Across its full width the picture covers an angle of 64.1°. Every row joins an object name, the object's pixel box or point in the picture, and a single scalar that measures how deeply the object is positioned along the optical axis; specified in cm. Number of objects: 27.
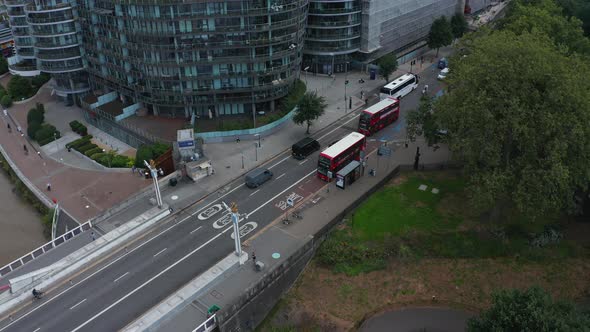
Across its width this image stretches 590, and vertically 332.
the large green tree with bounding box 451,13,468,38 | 10975
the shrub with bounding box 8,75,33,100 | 9525
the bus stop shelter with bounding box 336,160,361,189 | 5869
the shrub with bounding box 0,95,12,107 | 9194
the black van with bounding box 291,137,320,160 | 6675
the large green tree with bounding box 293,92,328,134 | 7106
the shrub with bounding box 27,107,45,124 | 8169
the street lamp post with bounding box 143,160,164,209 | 5215
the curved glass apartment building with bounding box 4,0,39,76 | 8675
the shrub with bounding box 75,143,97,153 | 7269
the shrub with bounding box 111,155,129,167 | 6769
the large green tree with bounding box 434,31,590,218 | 4516
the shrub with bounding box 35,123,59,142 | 7669
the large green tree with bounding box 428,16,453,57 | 10125
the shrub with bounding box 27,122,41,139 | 7850
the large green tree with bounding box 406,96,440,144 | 6044
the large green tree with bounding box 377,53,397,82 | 8981
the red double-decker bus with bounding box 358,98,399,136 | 7219
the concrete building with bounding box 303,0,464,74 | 9025
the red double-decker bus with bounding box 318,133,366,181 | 5975
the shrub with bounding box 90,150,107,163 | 6919
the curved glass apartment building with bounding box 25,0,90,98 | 7862
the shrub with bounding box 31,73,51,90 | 9944
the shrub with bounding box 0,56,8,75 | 10914
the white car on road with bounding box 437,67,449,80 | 9011
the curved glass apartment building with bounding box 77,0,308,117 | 6900
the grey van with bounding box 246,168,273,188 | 6056
